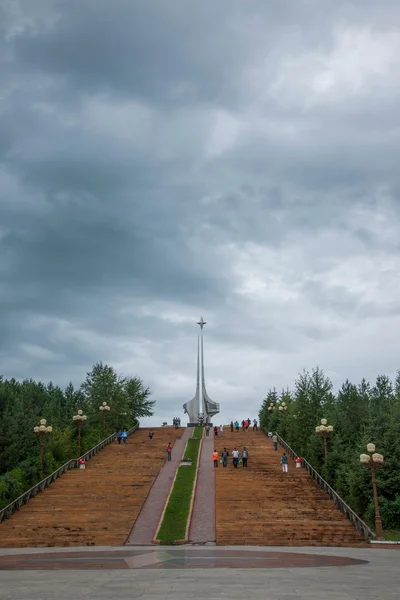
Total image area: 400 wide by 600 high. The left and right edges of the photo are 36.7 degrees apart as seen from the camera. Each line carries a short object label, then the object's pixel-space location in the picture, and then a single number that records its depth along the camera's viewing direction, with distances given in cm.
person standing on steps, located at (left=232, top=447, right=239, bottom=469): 4078
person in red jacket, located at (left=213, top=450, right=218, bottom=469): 4078
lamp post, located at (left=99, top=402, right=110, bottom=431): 5381
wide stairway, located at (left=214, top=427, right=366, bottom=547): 2609
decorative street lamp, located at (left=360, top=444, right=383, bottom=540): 2611
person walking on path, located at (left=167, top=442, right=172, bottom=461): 4450
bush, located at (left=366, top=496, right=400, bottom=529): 2864
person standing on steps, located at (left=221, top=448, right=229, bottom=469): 4106
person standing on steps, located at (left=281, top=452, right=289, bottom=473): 3850
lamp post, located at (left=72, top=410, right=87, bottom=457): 4347
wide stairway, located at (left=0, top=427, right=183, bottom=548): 2645
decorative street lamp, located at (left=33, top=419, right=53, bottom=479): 3749
